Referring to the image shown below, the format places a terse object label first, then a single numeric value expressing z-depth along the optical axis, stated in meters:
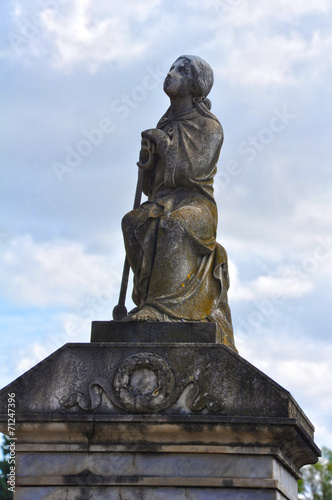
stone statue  9.02
